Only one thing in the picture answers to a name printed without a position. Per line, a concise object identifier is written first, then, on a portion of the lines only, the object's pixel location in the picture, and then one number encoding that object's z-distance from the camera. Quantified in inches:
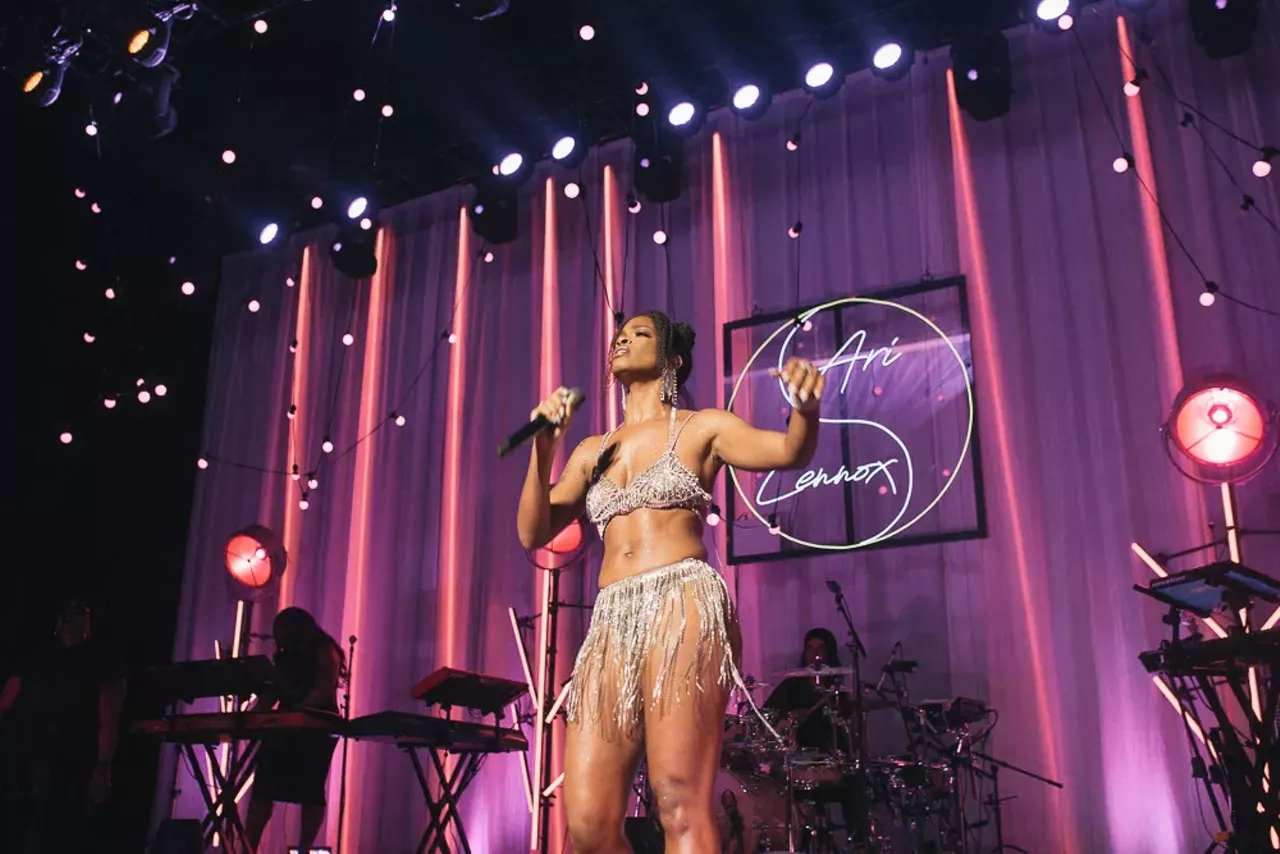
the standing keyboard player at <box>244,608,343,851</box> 209.8
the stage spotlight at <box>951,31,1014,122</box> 243.6
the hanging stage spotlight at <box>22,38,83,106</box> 243.8
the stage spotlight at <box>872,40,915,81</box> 245.6
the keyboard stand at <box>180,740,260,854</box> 191.6
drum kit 202.7
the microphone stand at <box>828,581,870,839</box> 201.2
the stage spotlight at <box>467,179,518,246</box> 293.4
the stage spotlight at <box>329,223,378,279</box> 308.7
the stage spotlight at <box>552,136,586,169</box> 276.4
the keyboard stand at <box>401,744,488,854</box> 193.5
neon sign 235.8
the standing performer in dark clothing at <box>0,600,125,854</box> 207.8
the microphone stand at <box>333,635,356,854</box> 246.5
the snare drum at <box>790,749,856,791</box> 202.4
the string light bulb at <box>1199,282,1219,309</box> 216.4
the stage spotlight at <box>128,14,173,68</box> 236.2
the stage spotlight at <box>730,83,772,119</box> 258.2
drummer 215.6
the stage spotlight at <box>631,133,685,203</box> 269.1
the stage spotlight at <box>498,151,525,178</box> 287.0
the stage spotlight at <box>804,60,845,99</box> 249.3
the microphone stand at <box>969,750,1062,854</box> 208.5
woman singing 90.0
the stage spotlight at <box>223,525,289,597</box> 287.0
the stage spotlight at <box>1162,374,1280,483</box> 194.7
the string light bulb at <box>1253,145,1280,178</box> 212.8
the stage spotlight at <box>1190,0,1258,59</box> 221.5
